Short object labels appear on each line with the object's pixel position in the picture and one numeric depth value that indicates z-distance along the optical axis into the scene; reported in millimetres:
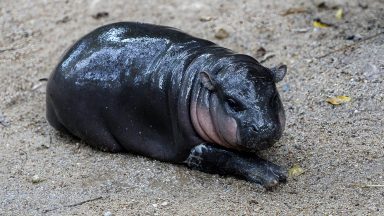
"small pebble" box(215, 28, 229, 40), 14781
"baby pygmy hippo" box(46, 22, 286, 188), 9727
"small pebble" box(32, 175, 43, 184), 10548
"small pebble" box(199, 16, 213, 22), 15539
